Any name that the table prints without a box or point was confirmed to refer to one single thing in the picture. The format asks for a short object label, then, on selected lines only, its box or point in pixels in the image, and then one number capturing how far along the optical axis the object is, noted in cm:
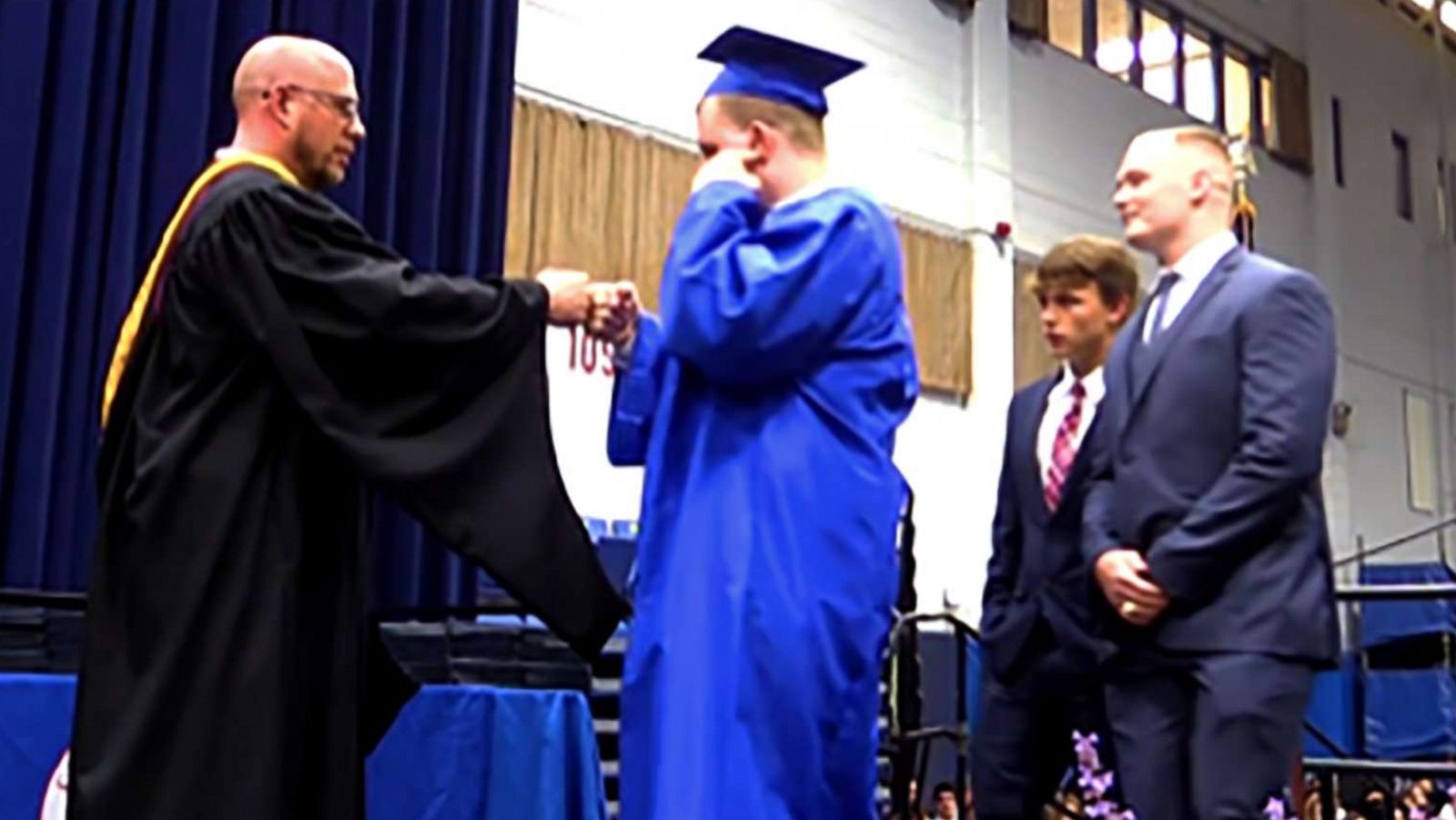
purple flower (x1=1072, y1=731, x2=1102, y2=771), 278
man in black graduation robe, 239
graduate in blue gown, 219
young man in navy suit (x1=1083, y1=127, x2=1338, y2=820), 235
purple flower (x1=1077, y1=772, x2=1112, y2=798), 270
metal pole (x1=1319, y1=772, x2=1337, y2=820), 393
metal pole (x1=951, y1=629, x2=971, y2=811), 448
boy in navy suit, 287
